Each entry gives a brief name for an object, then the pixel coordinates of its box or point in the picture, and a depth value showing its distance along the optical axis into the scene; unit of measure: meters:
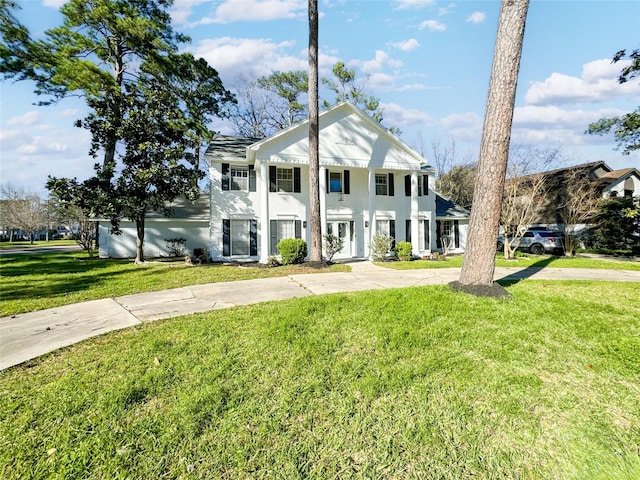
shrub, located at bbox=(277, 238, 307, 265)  13.30
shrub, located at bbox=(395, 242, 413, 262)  15.72
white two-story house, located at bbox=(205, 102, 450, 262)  15.17
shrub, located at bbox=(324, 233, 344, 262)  14.32
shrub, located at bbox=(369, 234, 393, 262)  15.24
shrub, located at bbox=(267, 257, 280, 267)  13.38
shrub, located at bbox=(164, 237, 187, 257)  18.39
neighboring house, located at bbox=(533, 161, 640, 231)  24.51
